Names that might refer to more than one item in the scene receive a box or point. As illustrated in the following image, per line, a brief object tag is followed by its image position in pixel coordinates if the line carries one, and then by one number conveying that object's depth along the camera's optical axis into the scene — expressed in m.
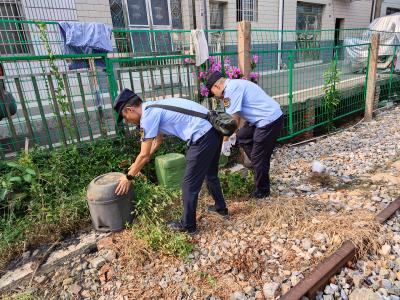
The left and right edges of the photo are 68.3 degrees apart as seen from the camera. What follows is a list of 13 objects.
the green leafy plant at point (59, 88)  3.36
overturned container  2.83
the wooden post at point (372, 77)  6.66
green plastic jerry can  3.55
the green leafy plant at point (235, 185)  3.69
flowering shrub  4.32
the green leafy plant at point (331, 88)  6.17
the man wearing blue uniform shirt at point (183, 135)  2.46
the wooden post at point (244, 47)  4.14
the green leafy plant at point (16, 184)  3.01
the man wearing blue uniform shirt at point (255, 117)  3.09
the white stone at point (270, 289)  2.23
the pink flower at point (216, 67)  4.38
